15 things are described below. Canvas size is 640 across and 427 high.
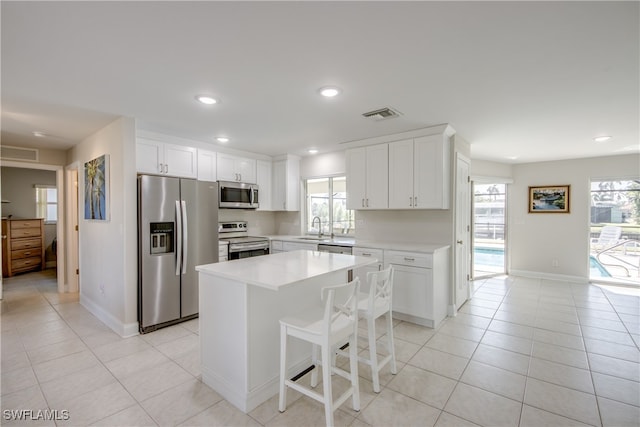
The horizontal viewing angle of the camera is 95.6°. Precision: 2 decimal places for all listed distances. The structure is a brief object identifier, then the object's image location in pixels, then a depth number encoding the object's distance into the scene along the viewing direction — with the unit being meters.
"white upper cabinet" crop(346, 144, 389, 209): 4.00
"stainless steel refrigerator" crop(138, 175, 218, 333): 3.26
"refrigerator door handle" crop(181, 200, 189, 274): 3.53
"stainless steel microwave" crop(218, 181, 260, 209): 4.52
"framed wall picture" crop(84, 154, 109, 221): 3.51
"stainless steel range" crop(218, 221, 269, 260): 4.36
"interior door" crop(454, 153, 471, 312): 3.92
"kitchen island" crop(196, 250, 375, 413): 1.97
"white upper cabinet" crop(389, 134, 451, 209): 3.57
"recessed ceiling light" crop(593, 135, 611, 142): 3.96
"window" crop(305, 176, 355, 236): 5.07
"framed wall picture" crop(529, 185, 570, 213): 5.68
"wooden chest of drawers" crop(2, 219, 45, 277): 5.92
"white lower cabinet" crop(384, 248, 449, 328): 3.37
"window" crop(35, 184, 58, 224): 6.76
